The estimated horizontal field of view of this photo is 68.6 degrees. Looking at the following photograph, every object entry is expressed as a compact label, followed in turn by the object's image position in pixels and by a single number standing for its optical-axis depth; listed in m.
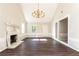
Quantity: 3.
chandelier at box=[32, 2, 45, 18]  3.06
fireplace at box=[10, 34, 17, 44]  3.45
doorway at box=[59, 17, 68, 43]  4.29
